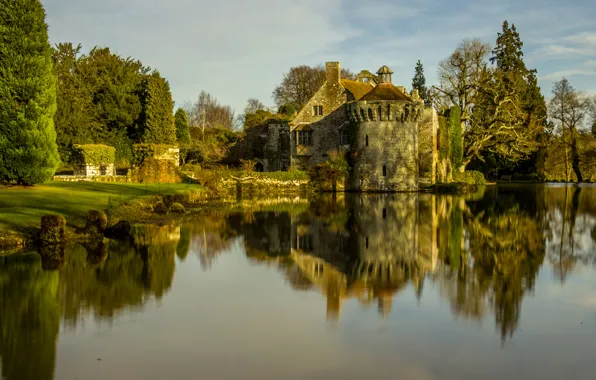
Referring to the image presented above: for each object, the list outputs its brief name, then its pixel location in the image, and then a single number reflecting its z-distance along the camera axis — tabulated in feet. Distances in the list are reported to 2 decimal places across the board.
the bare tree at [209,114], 303.42
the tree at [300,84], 244.63
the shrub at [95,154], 128.77
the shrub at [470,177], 171.01
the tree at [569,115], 206.69
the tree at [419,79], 293.84
